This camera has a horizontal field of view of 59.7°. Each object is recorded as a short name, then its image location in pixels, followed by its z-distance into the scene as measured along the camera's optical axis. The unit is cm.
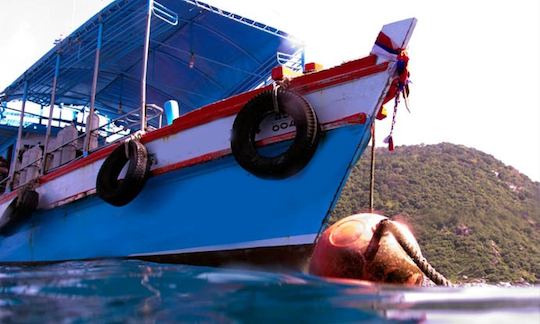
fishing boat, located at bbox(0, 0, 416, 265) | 468
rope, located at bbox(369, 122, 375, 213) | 510
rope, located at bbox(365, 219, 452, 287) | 360
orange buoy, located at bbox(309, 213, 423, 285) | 355
